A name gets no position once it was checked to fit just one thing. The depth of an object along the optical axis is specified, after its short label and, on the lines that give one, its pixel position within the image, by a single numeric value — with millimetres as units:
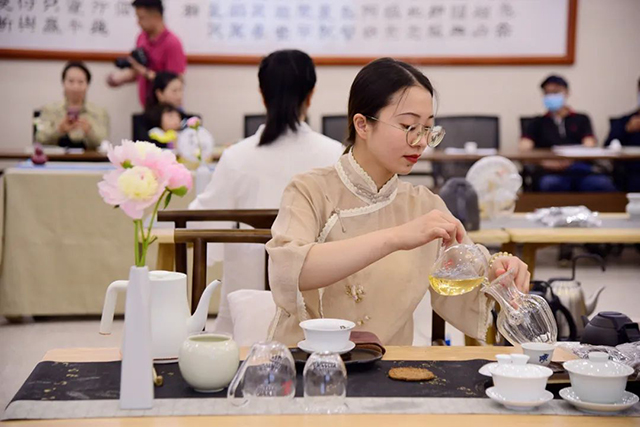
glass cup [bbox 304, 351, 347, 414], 2057
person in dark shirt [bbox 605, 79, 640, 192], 8117
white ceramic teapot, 2291
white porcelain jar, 2147
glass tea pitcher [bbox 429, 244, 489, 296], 2381
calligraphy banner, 9157
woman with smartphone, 7763
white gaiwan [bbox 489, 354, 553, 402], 2099
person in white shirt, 3908
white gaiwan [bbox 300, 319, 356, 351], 2311
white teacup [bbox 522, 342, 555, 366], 2278
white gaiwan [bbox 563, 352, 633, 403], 2098
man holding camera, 8566
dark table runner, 2160
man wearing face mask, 8566
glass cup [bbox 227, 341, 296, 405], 2078
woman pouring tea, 2511
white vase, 2079
